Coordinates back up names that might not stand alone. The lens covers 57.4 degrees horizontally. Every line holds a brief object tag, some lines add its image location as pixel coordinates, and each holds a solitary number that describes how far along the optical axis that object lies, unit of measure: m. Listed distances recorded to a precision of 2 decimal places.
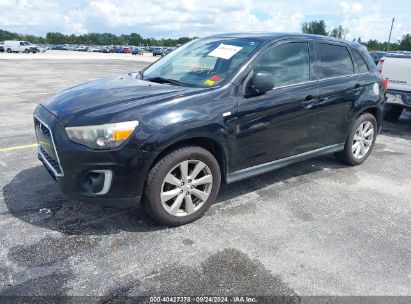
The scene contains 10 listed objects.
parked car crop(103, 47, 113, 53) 73.58
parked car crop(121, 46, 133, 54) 69.44
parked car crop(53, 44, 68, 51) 83.54
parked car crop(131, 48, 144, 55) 63.22
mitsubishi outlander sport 3.06
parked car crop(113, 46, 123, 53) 72.06
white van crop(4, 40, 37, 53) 52.25
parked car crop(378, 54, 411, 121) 7.12
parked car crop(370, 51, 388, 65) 21.84
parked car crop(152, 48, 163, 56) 59.69
